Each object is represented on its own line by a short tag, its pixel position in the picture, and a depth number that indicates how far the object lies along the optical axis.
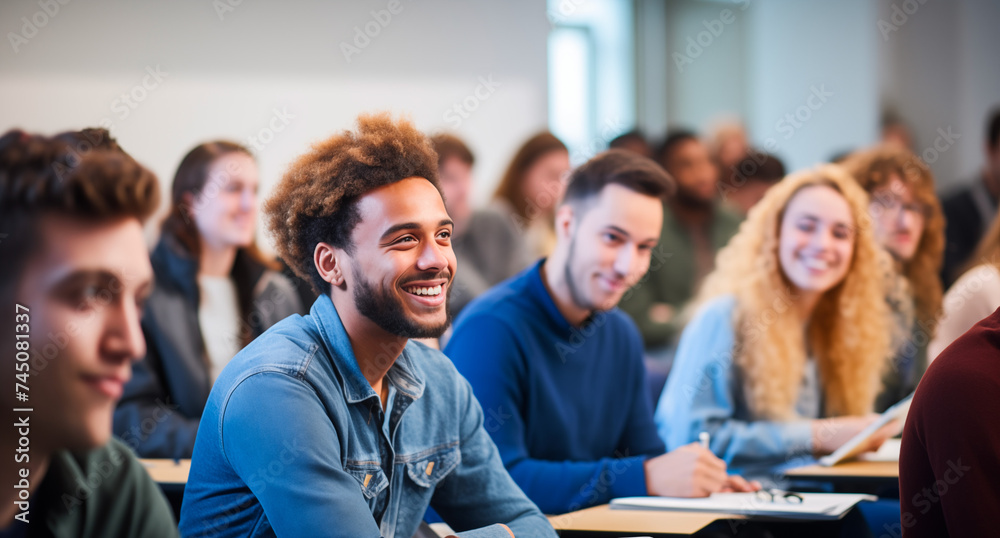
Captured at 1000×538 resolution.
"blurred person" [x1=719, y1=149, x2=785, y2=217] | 5.25
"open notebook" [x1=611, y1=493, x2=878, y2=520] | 1.86
